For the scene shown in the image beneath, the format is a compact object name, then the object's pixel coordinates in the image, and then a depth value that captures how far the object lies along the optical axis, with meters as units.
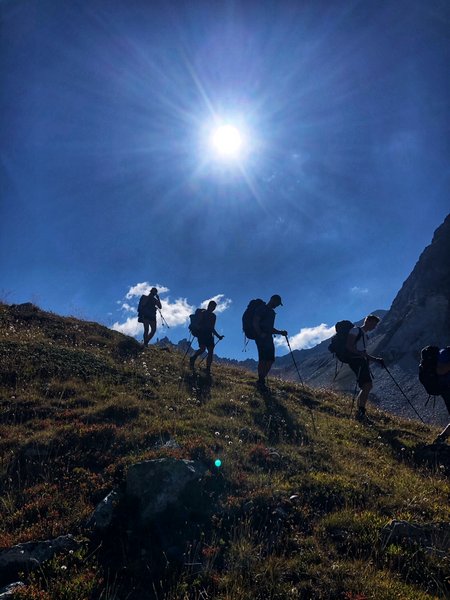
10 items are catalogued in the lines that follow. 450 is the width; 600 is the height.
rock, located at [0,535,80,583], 4.52
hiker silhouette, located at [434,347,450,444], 9.56
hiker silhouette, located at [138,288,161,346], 20.19
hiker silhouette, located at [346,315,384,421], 12.38
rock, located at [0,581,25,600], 4.06
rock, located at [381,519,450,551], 5.00
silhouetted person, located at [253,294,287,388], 14.40
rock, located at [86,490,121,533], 5.30
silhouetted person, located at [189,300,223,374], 16.45
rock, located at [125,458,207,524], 5.66
